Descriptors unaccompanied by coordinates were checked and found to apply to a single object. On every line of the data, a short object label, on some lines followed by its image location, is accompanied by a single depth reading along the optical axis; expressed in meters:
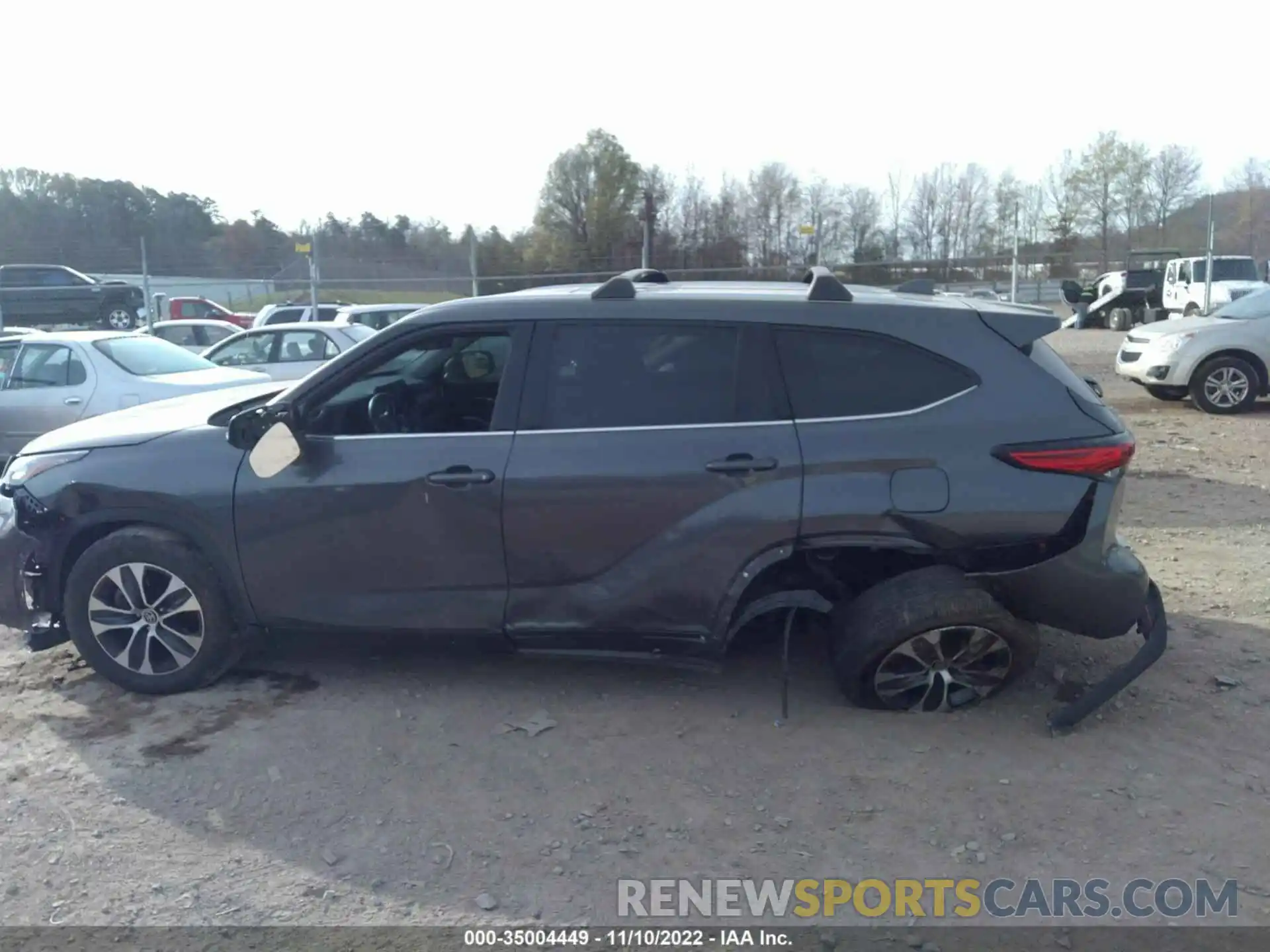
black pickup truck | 25.48
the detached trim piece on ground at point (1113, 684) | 4.37
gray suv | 4.35
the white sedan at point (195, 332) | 19.75
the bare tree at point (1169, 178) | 42.59
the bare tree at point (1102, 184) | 42.94
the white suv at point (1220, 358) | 12.77
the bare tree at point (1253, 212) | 35.66
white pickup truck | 27.59
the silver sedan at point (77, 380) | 10.22
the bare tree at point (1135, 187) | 43.34
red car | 27.73
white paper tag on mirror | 4.64
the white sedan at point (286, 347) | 13.95
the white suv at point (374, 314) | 19.41
